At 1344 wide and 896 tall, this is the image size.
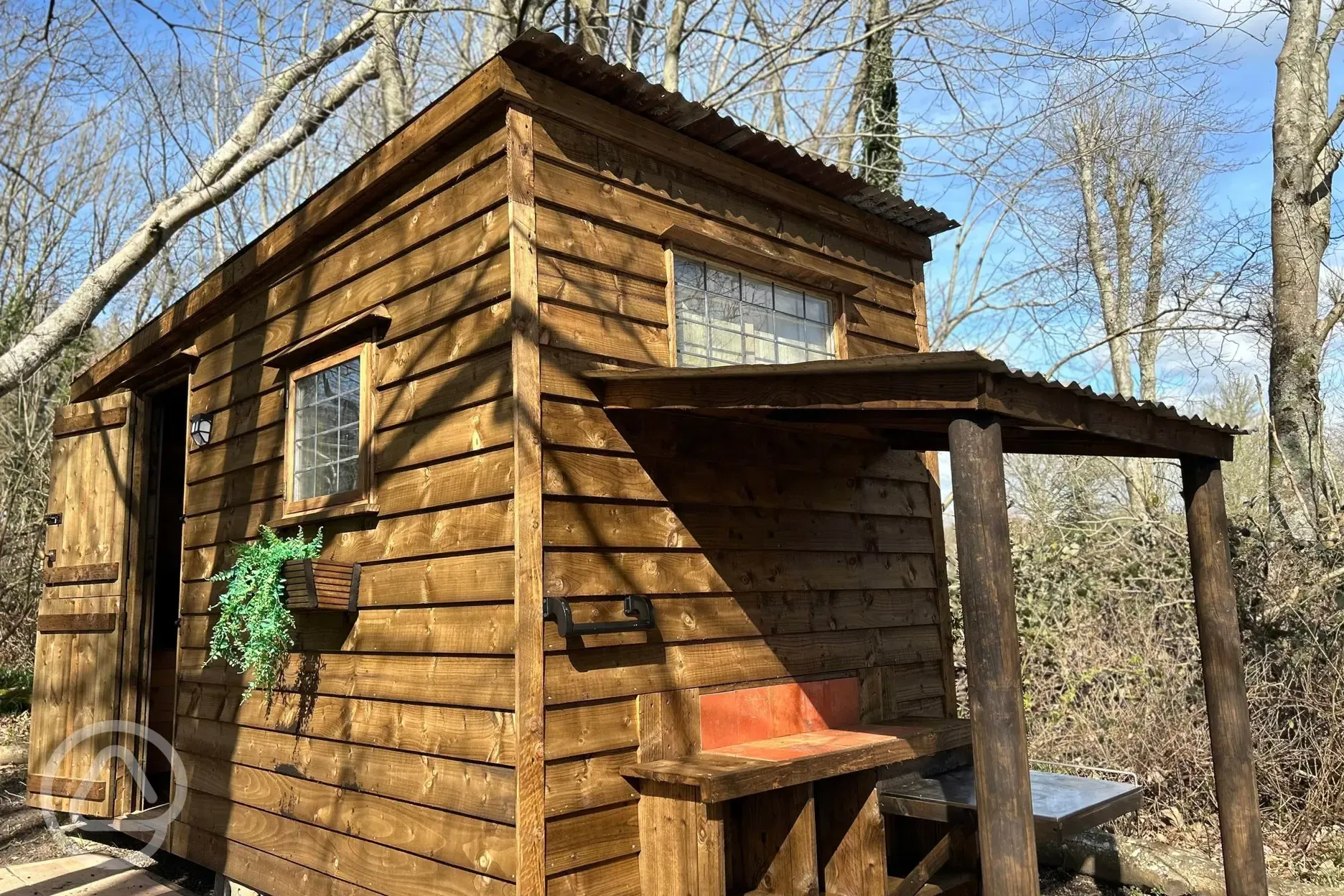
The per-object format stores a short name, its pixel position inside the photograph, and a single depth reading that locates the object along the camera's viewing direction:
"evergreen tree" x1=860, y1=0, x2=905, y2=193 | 10.51
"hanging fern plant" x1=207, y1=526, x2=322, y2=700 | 4.58
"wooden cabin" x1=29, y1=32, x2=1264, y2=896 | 3.46
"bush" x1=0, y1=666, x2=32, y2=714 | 9.69
